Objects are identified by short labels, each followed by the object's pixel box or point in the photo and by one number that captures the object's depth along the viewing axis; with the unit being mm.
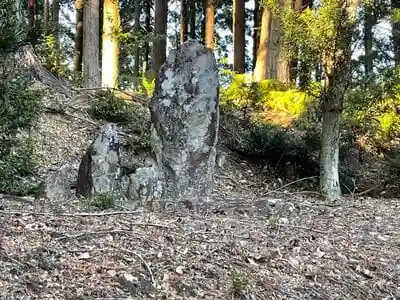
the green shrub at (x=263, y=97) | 11766
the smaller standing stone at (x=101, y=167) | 6543
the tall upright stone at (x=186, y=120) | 7211
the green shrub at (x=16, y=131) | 5332
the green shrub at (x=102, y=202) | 5773
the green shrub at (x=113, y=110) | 10469
